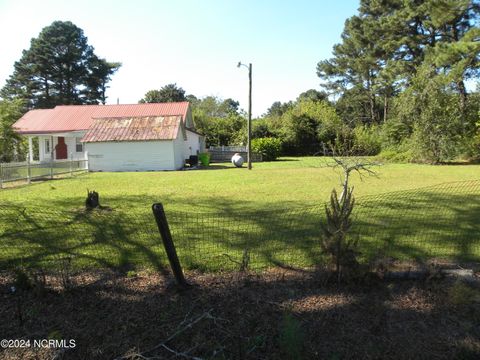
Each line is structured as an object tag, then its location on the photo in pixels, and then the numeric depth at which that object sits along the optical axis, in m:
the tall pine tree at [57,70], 51.84
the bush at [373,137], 31.14
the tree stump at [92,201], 8.87
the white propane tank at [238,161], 26.32
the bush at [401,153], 26.55
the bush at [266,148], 32.50
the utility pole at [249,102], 23.58
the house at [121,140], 25.28
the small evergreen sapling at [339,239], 4.03
